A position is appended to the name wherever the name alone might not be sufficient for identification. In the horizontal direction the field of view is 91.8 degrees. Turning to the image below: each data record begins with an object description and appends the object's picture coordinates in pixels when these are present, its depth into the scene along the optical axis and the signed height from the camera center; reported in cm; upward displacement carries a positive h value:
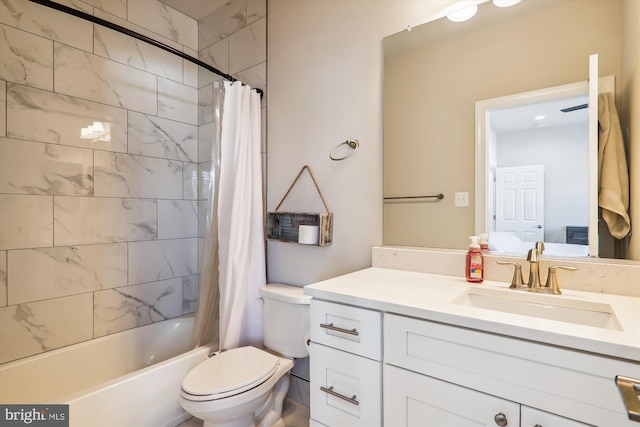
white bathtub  134 -85
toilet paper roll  168 -10
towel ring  162 +37
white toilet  124 -70
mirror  112 +56
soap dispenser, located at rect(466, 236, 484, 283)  120 -19
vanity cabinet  68 -42
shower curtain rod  139 +94
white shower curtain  175 -7
